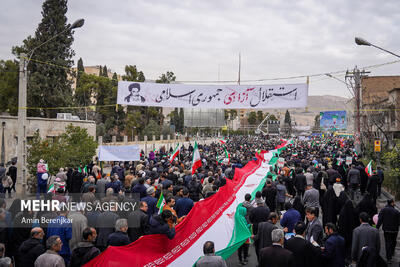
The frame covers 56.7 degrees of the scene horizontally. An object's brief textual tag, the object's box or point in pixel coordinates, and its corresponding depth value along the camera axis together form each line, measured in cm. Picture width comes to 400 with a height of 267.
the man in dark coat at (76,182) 1373
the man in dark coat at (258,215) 799
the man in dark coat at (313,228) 691
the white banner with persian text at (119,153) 1700
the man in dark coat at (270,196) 1062
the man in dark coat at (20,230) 685
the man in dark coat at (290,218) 748
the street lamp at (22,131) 1369
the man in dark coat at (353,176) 1388
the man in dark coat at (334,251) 601
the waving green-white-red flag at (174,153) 1891
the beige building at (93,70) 13138
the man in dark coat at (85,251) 545
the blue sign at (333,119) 8988
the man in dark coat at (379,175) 1547
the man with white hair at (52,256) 522
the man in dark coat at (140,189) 1029
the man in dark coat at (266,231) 692
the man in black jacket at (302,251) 570
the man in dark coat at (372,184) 1312
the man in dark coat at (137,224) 753
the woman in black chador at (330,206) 970
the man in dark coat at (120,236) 621
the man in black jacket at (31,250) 570
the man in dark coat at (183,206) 860
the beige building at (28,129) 2259
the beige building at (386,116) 3709
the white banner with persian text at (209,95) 2050
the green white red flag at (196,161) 1497
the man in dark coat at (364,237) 665
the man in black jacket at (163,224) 593
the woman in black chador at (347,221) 827
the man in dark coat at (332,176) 1260
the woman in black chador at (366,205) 901
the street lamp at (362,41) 1502
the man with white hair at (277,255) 523
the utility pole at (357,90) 2858
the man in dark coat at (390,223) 825
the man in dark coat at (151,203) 874
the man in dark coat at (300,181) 1325
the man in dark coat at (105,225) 726
